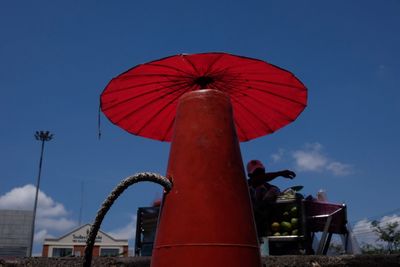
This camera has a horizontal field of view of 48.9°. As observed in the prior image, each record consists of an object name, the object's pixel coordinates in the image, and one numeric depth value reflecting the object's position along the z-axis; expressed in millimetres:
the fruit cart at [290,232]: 3555
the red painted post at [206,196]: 2021
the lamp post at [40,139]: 34575
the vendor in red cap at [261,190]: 3801
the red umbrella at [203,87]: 2494
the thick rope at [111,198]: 1915
